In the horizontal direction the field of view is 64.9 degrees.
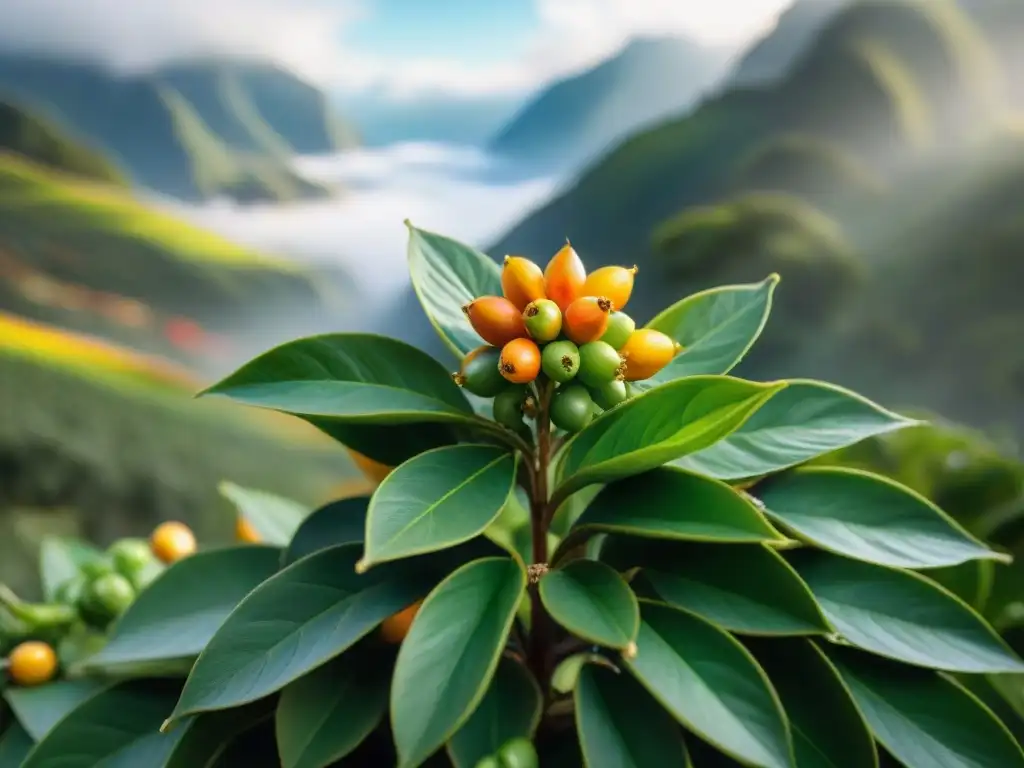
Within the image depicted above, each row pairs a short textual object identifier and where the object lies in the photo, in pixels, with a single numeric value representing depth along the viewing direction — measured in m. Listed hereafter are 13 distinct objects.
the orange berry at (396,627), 0.47
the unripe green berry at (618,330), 0.45
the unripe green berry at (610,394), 0.44
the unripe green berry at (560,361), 0.42
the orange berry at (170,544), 0.80
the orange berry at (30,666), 0.62
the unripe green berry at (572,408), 0.44
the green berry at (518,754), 0.39
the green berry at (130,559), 0.72
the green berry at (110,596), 0.67
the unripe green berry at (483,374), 0.44
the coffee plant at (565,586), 0.39
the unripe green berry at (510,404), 0.45
